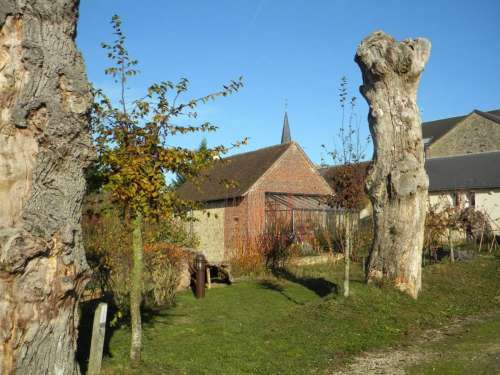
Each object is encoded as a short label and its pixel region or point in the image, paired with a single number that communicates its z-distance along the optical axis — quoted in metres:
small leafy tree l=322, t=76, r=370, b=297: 11.54
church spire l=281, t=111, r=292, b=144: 53.50
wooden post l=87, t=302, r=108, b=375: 5.80
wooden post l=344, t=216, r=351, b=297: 11.18
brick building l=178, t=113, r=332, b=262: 23.08
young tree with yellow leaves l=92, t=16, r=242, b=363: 6.52
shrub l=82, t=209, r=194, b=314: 10.27
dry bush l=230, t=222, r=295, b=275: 16.36
